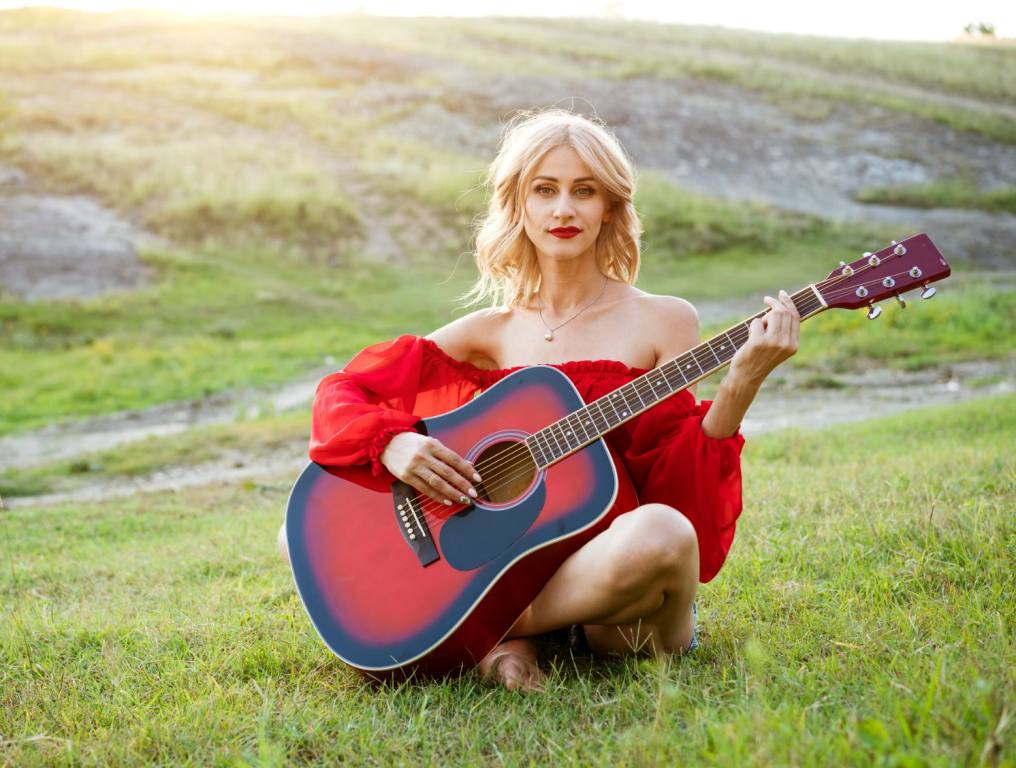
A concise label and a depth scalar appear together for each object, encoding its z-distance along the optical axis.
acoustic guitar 2.51
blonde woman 2.50
